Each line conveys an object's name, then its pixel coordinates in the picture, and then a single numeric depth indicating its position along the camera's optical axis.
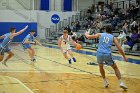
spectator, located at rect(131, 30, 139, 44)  21.52
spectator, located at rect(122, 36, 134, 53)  21.70
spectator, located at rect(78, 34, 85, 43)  31.36
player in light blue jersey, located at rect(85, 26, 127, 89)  9.45
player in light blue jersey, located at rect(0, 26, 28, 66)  14.96
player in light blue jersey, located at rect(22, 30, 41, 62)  17.64
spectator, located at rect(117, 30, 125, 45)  22.45
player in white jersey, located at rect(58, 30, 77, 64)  16.75
